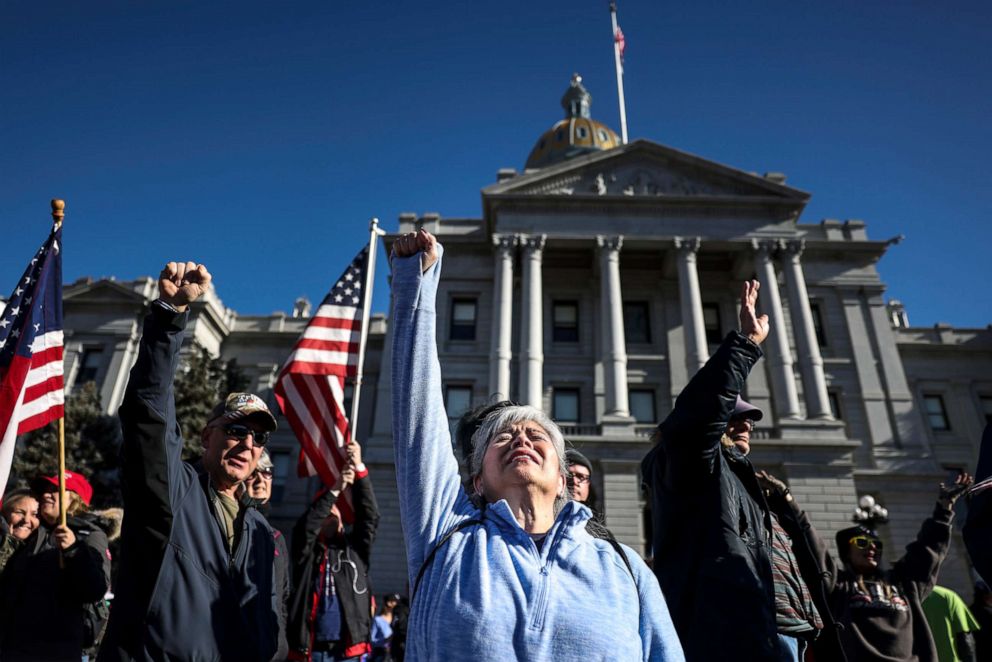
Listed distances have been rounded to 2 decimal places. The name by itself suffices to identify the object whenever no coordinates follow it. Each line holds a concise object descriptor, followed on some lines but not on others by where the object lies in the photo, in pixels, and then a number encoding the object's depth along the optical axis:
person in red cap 3.82
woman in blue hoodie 1.85
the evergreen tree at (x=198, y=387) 22.58
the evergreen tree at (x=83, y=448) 21.14
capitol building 22.98
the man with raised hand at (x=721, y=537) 2.92
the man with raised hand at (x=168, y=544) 2.50
